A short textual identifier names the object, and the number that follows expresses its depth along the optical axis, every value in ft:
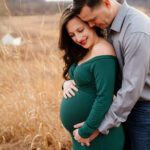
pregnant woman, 5.67
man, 5.32
